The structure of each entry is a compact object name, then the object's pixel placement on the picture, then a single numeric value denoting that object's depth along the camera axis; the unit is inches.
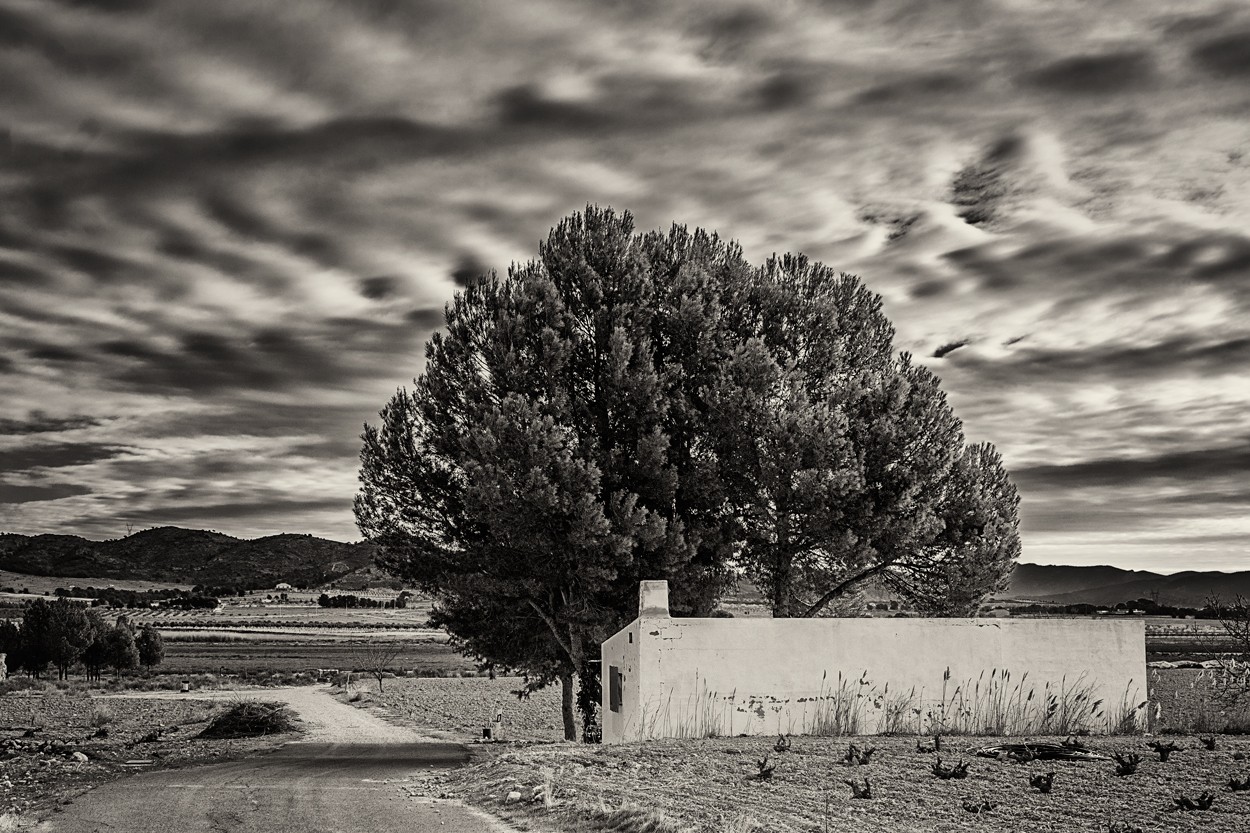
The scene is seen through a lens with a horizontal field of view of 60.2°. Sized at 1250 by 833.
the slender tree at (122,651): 3019.2
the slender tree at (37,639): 2795.3
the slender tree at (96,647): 2942.9
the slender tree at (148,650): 3164.4
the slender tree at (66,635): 2790.4
